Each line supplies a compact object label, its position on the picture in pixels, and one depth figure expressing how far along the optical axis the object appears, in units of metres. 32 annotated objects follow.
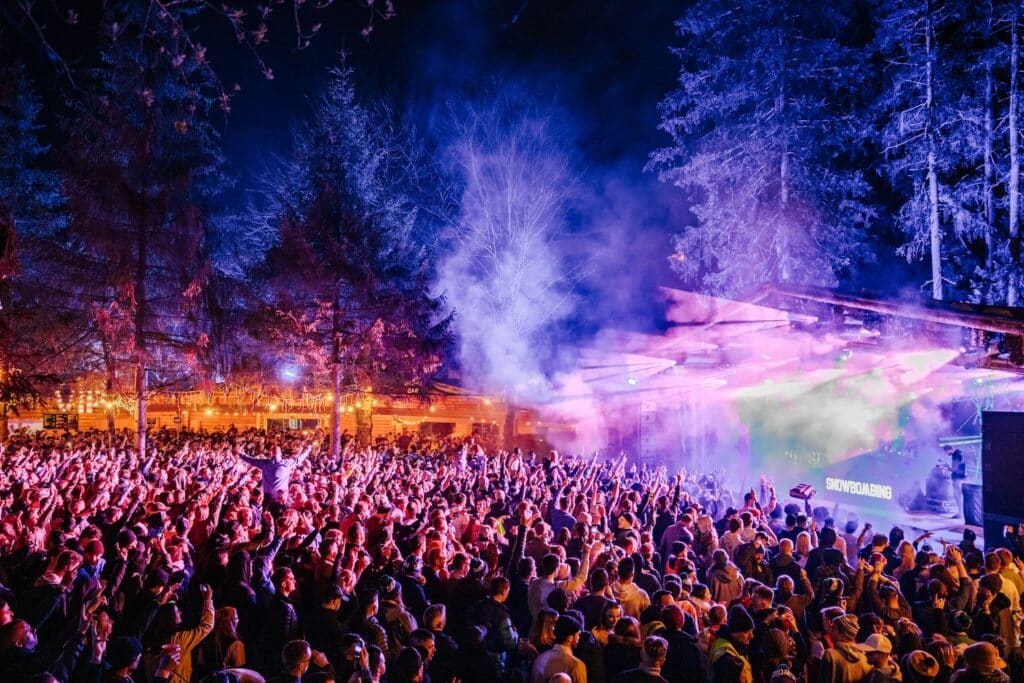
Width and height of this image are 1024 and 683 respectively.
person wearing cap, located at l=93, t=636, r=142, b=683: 4.17
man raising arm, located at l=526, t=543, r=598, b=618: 6.14
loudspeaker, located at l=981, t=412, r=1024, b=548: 10.92
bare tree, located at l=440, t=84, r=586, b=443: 26.33
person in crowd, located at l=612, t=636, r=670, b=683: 4.36
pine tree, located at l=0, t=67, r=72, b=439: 11.51
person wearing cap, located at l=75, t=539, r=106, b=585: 6.26
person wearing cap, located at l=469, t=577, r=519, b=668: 5.22
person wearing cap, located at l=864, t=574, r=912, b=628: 6.26
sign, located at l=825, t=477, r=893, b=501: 18.16
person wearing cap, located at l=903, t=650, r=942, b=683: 4.80
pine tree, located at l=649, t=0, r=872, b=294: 20.66
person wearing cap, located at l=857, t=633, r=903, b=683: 4.70
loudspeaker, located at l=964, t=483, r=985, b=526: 14.47
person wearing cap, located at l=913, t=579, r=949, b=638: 6.09
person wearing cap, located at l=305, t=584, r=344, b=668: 5.41
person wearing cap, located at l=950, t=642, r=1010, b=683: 4.56
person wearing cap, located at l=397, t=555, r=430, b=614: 6.05
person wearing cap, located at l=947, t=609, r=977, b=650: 5.92
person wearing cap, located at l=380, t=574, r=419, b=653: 5.16
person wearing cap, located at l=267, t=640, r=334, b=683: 4.12
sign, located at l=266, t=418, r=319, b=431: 36.59
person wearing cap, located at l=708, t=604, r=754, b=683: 4.82
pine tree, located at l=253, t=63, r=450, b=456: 20.52
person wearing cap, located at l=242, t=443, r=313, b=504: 11.97
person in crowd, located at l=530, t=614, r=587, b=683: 4.51
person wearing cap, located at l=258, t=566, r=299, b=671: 5.32
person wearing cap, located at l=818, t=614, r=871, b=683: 4.84
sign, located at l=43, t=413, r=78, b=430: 33.19
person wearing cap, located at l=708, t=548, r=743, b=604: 6.81
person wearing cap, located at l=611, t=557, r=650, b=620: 5.96
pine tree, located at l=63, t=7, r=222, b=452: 18.17
